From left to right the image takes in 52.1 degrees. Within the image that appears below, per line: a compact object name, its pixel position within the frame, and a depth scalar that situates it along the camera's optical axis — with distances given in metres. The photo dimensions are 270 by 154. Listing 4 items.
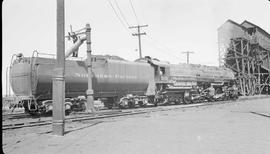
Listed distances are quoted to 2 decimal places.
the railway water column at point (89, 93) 16.09
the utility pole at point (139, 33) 39.64
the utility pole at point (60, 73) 9.13
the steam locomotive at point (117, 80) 15.39
